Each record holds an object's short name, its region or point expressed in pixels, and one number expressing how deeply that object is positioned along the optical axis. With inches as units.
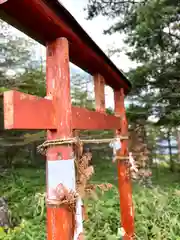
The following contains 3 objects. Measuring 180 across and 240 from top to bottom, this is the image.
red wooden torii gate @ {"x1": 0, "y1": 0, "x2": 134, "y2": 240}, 31.8
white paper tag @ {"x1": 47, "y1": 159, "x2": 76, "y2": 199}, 36.2
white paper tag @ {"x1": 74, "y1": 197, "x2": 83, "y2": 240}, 37.0
